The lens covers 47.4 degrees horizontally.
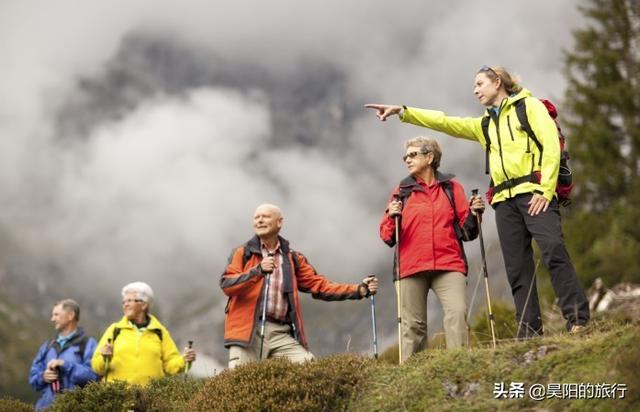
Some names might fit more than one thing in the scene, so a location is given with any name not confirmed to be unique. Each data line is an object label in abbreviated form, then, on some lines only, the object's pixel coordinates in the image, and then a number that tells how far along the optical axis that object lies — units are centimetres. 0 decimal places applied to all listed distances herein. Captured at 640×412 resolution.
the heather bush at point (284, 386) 719
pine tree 3103
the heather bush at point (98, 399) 865
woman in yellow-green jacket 747
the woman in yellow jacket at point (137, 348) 1110
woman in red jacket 838
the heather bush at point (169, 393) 884
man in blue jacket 1127
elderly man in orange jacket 920
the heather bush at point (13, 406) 1083
